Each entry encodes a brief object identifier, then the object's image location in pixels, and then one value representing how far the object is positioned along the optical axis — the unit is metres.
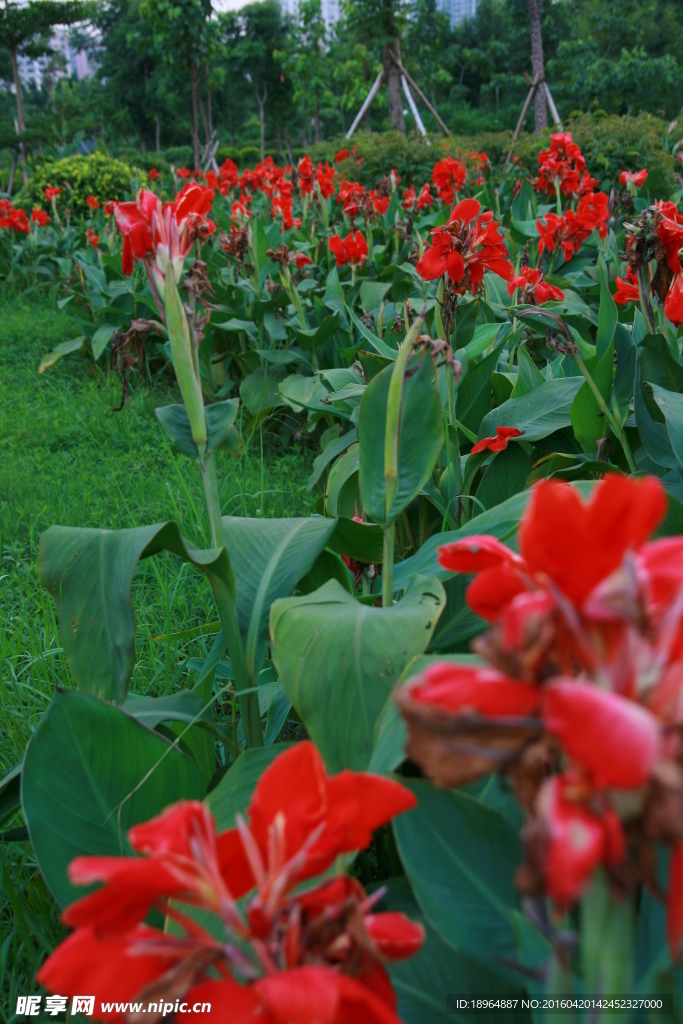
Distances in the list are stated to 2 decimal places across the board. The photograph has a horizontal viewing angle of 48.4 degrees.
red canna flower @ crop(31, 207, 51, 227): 6.84
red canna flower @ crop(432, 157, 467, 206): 4.53
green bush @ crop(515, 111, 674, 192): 6.66
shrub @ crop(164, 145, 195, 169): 30.48
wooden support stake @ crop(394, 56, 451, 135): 9.88
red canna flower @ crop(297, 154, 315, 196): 5.89
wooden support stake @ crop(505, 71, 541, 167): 8.11
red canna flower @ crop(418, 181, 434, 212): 5.09
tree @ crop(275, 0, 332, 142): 22.83
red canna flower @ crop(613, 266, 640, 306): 1.92
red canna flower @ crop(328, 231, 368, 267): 3.63
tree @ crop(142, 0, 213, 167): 14.28
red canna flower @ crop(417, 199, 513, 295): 1.63
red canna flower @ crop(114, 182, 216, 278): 1.21
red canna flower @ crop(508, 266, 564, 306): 2.23
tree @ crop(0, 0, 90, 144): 20.33
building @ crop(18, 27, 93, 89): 89.84
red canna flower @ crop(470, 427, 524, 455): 1.63
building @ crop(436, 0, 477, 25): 113.94
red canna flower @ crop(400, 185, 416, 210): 4.86
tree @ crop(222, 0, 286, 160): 33.62
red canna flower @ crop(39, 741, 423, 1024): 0.42
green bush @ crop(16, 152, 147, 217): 9.27
